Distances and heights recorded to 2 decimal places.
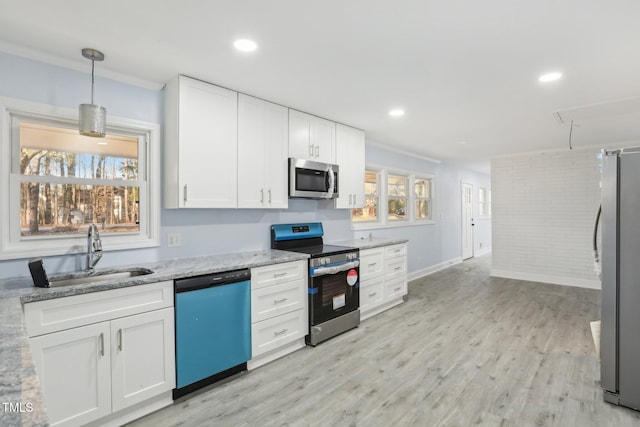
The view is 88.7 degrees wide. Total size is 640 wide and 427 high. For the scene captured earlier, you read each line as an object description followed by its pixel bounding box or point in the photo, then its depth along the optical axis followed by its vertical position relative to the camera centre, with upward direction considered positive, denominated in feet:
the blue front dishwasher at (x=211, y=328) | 7.57 -2.77
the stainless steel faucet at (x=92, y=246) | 7.70 -0.72
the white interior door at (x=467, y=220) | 27.20 -0.47
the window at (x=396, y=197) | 19.11 +1.06
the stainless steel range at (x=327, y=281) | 10.44 -2.23
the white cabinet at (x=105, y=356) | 5.93 -2.79
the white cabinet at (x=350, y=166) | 13.38 +2.10
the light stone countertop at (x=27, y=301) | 2.41 -1.41
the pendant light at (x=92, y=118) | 7.25 +2.19
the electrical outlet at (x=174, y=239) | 9.34 -0.69
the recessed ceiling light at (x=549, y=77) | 8.63 +3.69
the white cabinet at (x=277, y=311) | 9.04 -2.80
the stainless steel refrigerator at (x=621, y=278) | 7.25 -1.44
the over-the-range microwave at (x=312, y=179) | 11.31 +1.30
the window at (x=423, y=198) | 21.90 +1.12
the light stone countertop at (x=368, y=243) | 12.85 -1.18
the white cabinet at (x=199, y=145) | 8.70 +1.96
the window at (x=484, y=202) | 31.38 +1.23
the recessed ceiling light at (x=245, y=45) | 7.00 +3.73
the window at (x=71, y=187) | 7.31 +0.73
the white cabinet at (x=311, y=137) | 11.56 +2.89
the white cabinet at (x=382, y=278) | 12.78 -2.66
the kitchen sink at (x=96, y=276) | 7.33 -1.44
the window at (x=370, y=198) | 17.20 +0.90
